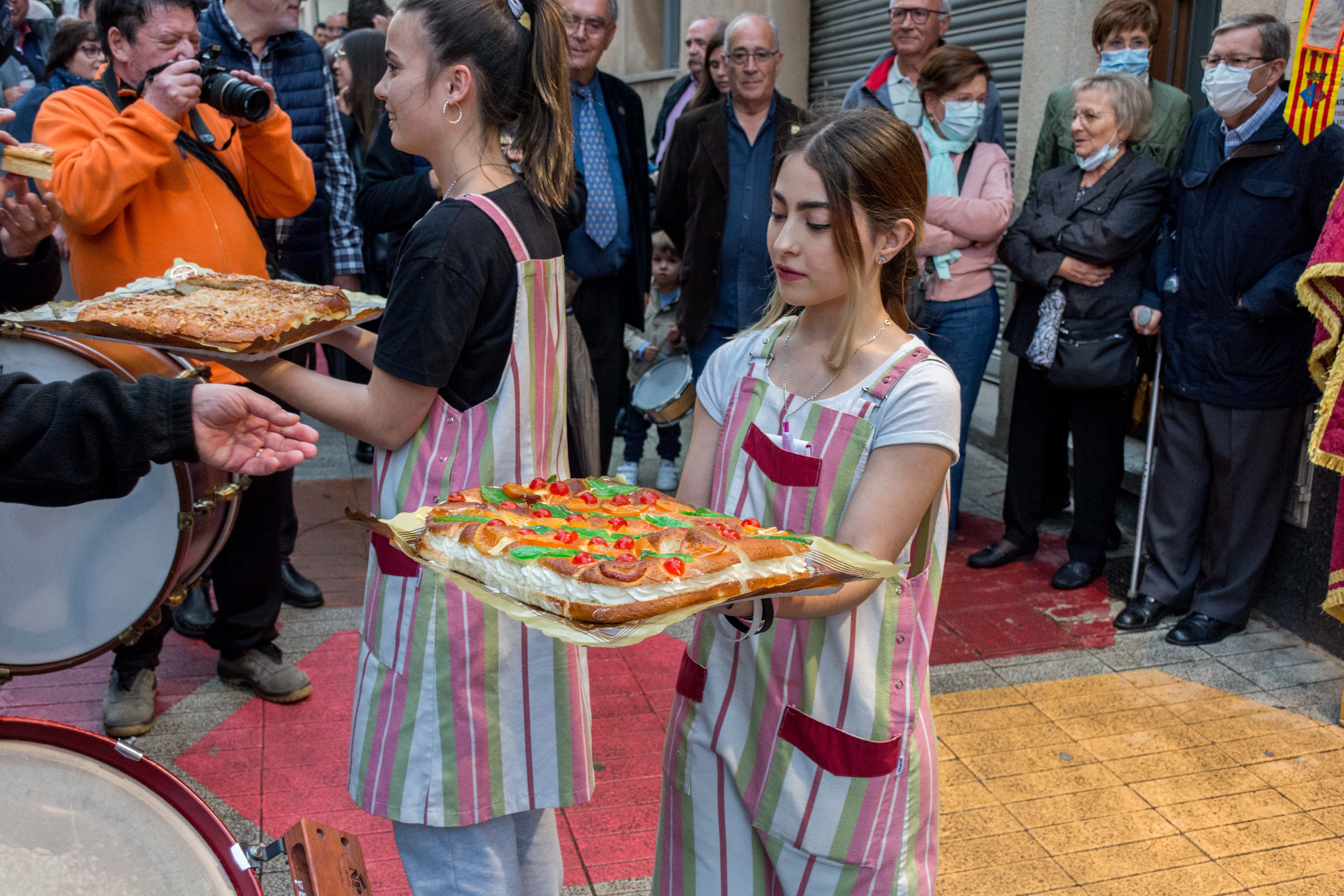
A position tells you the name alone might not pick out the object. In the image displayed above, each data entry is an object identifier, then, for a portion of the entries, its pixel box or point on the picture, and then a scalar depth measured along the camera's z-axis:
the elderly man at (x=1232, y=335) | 4.30
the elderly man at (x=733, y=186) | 5.38
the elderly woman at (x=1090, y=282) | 4.81
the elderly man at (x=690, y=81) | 7.19
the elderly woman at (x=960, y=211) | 5.16
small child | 6.32
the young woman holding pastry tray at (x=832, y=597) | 1.91
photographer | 3.14
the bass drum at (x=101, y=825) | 1.51
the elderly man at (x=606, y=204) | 5.28
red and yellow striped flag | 3.86
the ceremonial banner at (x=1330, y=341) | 3.67
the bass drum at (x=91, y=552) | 2.43
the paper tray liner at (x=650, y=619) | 1.57
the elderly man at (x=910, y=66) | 5.37
